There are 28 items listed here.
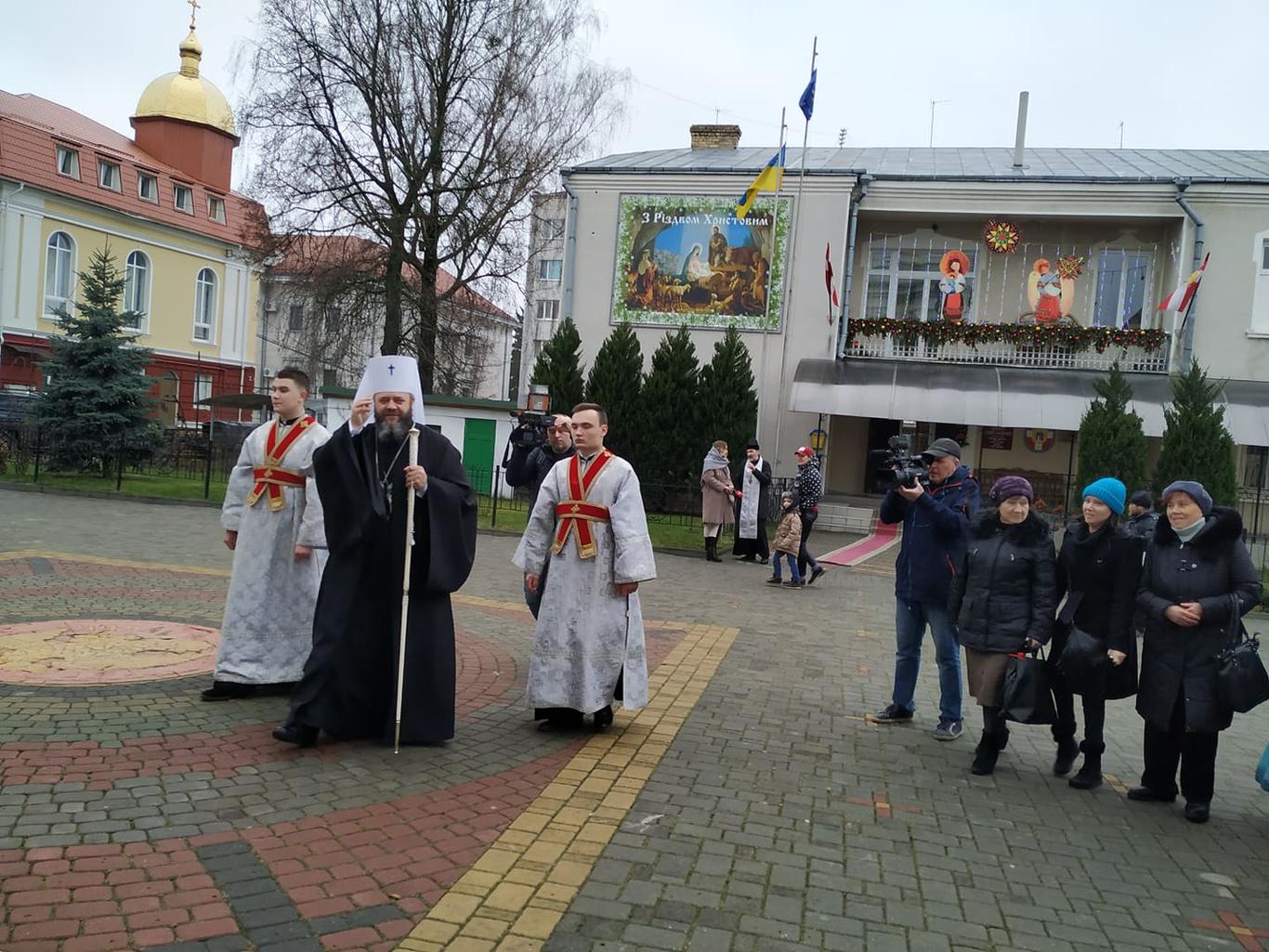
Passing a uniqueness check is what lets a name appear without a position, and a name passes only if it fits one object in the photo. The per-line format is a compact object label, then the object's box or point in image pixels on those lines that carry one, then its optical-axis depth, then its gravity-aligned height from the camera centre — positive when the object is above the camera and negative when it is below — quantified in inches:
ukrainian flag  804.6 +217.4
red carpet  691.4 -72.0
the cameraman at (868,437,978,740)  245.4 -23.5
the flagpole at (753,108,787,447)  952.7 +71.5
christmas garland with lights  926.4 +124.3
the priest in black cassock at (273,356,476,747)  207.9 -34.8
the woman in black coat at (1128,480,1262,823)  198.2 -27.5
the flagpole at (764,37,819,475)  944.3 +159.5
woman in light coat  613.3 -31.1
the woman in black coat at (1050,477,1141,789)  212.4 -28.7
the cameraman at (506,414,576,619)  295.4 -9.7
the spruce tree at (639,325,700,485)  915.4 +19.8
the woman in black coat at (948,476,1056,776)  218.4 -29.2
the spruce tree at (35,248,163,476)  813.2 +6.4
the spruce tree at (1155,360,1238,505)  772.6 +27.2
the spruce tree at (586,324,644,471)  930.7 +46.8
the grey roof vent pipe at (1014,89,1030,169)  1040.8 +353.6
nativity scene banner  961.5 +175.7
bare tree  984.3 +296.5
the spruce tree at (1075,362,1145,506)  824.9 +26.8
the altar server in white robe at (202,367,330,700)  238.2 -35.2
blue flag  770.8 +269.9
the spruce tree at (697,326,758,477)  900.6 +40.9
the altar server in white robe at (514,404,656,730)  225.8 -36.2
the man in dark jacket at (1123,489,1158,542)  356.5 -13.2
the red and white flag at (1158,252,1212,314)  841.5 +157.4
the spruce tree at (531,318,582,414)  964.0 +60.0
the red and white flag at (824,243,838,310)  860.7 +153.0
